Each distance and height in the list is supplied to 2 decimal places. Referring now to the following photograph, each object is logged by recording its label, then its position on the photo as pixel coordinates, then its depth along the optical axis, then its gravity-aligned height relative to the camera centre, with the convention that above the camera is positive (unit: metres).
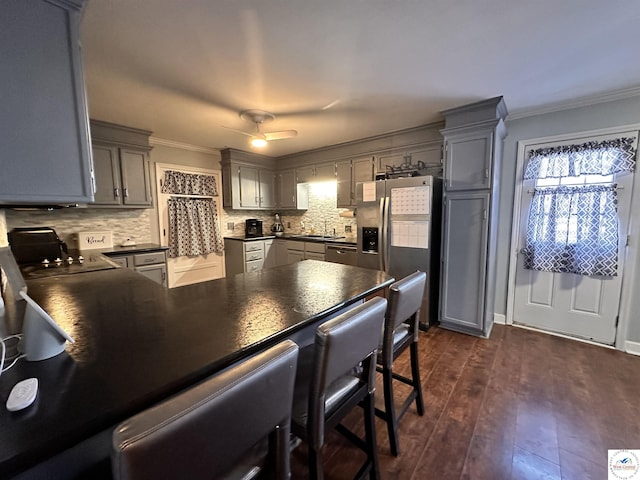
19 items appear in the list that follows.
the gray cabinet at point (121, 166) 3.22 +0.60
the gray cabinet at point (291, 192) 4.84 +0.36
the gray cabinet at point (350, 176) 3.90 +0.52
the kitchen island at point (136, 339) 0.59 -0.43
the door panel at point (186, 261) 4.02 -0.75
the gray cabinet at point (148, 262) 3.16 -0.57
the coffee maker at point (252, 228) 4.83 -0.26
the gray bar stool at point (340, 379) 0.90 -0.68
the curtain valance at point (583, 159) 2.49 +0.48
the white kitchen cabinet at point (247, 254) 4.44 -0.69
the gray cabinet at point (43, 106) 0.95 +0.40
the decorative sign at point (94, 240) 3.18 -0.30
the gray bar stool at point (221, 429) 0.47 -0.43
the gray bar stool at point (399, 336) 1.35 -0.71
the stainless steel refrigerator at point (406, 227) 2.98 -0.18
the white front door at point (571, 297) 2.57 -0.89
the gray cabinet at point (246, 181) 4.50 +0.55
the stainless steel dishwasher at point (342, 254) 3.72 -0.58
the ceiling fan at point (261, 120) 2.74 +0.96
